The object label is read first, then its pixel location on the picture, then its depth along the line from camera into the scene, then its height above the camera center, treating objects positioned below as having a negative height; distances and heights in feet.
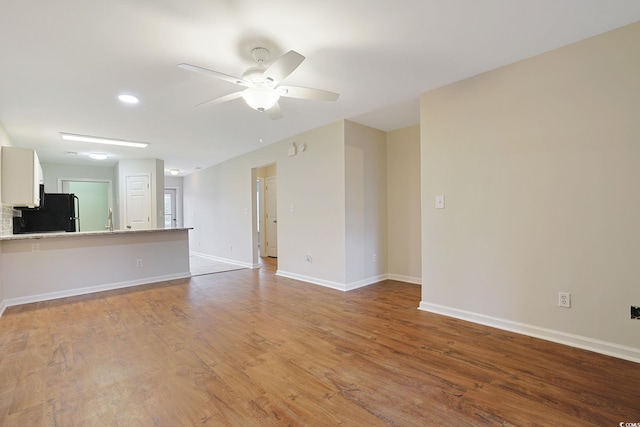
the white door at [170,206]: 31.27 +0.85
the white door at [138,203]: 22.72 +0.89
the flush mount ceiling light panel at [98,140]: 15.37 +4.13
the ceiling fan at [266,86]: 6.75 +3.23
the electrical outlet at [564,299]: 7.85 -2.45
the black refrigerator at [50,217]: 15.10 -0.06
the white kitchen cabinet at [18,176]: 11.85 +1.64
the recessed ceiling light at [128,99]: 10.36 +4.17
